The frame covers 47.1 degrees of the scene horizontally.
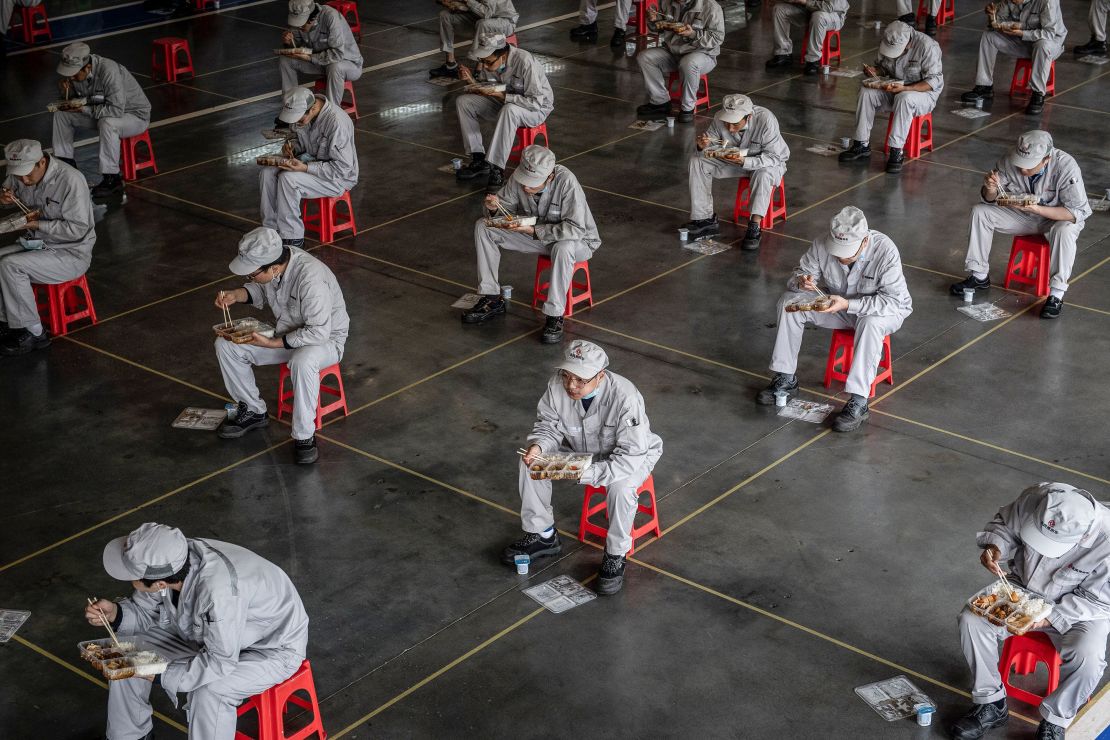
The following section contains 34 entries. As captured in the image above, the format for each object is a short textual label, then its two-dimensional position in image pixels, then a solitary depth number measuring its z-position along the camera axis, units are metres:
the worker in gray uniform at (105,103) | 13.05
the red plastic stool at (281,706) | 5.94
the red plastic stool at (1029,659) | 6.13
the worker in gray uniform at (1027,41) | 14.93
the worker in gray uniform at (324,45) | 14.98
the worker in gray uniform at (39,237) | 9.98
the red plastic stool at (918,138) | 13.62
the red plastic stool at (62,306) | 10.34
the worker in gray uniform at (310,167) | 11.59
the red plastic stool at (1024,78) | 15.52
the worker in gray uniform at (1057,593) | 5.82
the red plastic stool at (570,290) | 10.55
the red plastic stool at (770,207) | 12.11
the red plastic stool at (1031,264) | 10.49
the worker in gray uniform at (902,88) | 13.27
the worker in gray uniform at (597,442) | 7.05
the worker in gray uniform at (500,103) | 13.27
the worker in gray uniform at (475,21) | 16.17
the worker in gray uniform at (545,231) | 10.05
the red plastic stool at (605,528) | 7.59
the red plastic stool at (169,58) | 16.78
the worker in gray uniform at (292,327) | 8.47
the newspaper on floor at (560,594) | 7.16
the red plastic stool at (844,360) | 9.20
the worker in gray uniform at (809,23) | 16.52
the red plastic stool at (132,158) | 13.56
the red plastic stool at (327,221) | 12.01
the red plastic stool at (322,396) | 8.97
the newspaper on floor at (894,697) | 6.28
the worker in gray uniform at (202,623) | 5.60
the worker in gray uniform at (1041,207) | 10.00
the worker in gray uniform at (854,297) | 8.68
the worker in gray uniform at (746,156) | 11.44
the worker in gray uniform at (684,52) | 14.78
